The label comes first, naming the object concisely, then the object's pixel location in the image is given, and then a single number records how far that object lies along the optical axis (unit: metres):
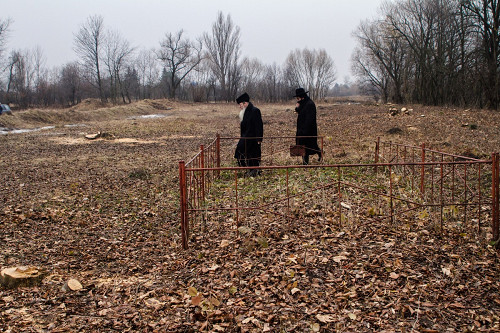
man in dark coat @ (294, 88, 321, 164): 8.45
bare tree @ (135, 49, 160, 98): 61.93
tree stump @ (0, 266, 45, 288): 3.50
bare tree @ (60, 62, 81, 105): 49.98
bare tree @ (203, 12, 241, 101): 51.75
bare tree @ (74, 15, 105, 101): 43.91
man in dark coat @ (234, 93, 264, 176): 7.97
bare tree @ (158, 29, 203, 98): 49.47
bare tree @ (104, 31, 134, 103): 47.06
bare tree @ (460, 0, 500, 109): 20.03
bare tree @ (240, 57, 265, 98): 53.88
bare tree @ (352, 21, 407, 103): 35.01
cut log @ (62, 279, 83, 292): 3.48
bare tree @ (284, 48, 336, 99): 58.22
